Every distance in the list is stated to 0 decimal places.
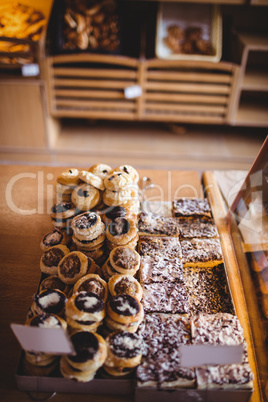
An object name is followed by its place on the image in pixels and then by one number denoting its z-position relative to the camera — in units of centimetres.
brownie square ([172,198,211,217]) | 167
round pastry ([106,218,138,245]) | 139
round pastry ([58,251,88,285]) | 126
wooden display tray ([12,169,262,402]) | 104
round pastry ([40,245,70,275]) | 133
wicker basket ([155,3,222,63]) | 304
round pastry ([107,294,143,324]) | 109
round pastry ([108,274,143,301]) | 119
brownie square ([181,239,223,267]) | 148
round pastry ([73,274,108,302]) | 119
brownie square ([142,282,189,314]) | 125
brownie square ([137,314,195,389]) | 104
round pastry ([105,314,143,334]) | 110
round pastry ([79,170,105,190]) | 156
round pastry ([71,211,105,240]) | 136
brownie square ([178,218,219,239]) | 158
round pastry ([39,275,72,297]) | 127
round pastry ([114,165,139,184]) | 164
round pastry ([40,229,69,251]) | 143
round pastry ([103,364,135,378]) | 104
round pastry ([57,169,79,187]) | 163
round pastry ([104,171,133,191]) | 154
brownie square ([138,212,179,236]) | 156
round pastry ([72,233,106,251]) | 139
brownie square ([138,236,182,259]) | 146
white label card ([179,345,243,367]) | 94
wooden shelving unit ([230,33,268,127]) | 302
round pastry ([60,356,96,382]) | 101
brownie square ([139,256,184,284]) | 135
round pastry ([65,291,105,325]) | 107
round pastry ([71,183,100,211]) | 154
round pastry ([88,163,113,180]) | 164
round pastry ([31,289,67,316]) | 111
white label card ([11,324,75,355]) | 93
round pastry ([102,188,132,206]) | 154
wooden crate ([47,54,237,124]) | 304
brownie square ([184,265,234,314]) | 134
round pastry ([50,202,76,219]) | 151
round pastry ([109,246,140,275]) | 128
